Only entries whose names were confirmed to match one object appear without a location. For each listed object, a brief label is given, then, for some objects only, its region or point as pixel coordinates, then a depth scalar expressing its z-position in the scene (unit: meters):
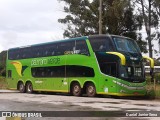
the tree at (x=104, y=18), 44.25
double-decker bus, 22.62
